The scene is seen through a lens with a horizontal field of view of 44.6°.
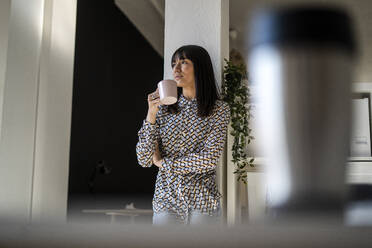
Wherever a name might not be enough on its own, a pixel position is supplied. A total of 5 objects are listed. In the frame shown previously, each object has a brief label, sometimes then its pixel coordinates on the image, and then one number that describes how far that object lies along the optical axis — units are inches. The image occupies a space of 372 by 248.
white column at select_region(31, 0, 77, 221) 103.0
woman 78.4
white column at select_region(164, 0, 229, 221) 97.3
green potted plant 96.7
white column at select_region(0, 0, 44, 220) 94.8
